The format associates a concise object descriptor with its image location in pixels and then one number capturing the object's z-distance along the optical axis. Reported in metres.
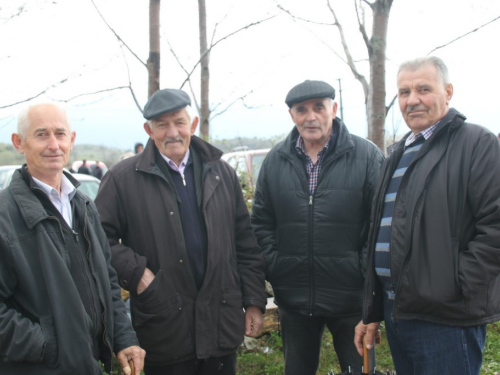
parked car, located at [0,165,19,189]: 9.68
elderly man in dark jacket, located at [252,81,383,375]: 2.98
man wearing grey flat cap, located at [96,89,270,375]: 2.71
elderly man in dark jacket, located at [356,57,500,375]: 2.20
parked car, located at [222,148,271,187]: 7.33
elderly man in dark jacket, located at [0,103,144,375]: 2.03
